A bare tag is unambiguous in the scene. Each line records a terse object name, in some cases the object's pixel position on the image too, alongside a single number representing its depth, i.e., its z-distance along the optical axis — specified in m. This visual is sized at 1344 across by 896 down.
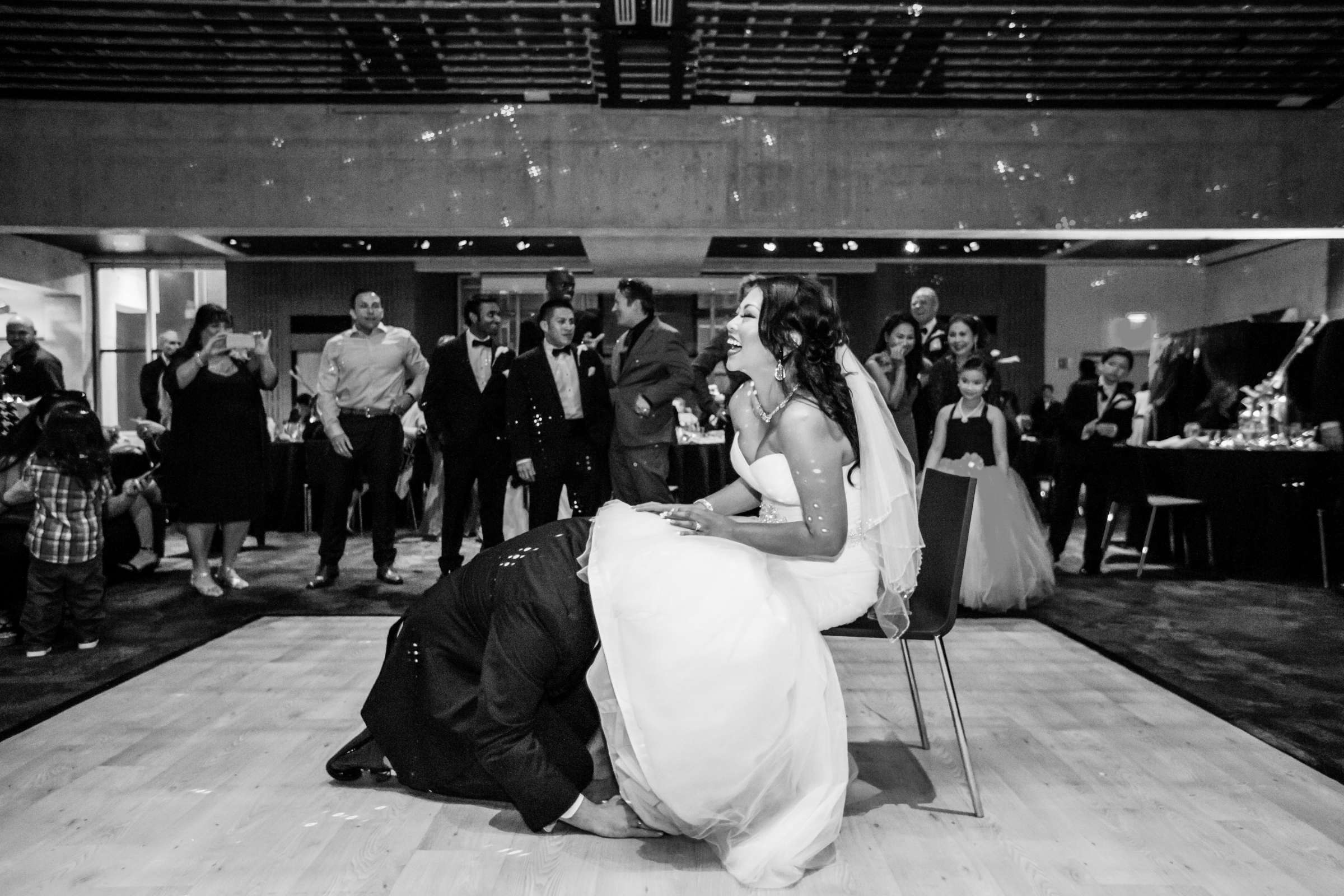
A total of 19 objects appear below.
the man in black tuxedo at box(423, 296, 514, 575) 5.59
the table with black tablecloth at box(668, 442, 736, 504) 7.06
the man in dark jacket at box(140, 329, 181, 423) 8.25
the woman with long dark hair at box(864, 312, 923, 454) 5.54
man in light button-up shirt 5.53
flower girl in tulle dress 5.04
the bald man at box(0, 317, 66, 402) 5.45
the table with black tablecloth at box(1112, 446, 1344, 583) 6.27
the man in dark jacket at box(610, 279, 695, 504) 5.21
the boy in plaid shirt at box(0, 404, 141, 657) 4.06
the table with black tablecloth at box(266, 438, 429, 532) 8.14
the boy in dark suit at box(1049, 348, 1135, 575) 6.46
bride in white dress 2.11
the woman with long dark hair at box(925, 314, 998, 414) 5.44
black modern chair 2.49
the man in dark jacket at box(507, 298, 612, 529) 5.32
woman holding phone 5.36
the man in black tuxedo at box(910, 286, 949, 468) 5.81
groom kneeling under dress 2.24
